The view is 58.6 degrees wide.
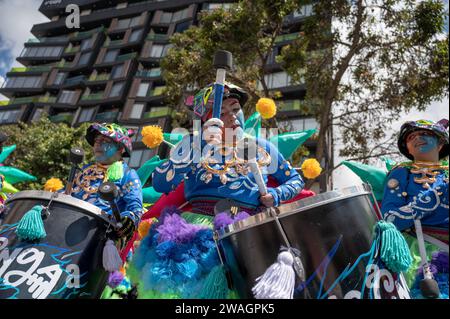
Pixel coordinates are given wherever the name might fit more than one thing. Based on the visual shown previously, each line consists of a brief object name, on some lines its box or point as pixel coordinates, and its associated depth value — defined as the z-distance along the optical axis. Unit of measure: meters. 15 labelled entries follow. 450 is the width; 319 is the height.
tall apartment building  31.06
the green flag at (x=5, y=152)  5.37
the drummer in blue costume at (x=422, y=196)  2.53
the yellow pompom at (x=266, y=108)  2.88
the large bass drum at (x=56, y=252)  2.10
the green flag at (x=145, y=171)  4.66
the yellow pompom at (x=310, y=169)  3.10
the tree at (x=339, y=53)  7.43
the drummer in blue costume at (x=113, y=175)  2.94
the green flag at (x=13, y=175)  5.47
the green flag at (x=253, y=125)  3.53
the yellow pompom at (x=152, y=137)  2.74
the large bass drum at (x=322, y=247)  1.65
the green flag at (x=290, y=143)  4.04
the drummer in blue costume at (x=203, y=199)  1.95
